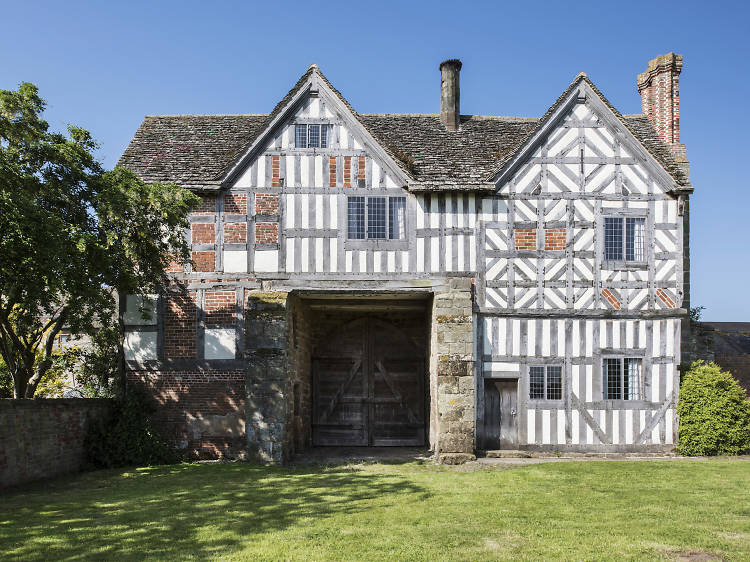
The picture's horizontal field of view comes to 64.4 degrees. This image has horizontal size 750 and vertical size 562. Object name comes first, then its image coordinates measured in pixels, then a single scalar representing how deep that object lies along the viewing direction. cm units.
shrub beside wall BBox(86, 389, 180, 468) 1355
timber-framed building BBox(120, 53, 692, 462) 1459
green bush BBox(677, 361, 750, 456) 1441
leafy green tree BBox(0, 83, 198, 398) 1012
